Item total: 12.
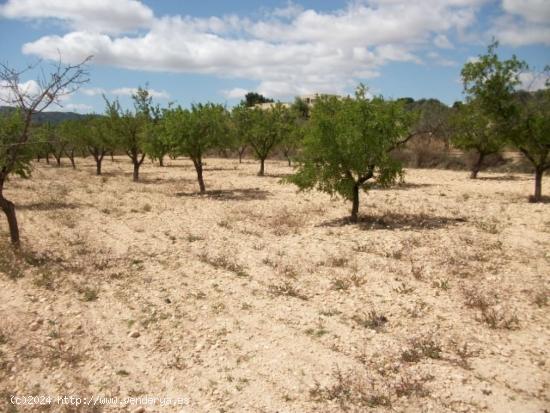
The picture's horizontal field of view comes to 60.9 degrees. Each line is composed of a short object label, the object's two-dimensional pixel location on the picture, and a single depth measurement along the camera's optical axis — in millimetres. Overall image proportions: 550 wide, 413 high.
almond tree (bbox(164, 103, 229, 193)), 24438
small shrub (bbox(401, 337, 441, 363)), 7114
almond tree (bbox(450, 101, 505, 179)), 21109
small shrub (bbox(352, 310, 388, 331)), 8352
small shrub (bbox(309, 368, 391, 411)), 6055
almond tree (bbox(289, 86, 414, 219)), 15648
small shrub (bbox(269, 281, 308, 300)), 9895
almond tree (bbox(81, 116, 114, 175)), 34325
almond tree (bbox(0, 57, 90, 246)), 10219
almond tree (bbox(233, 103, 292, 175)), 32812
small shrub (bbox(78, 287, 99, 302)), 9688
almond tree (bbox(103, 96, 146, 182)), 31453
